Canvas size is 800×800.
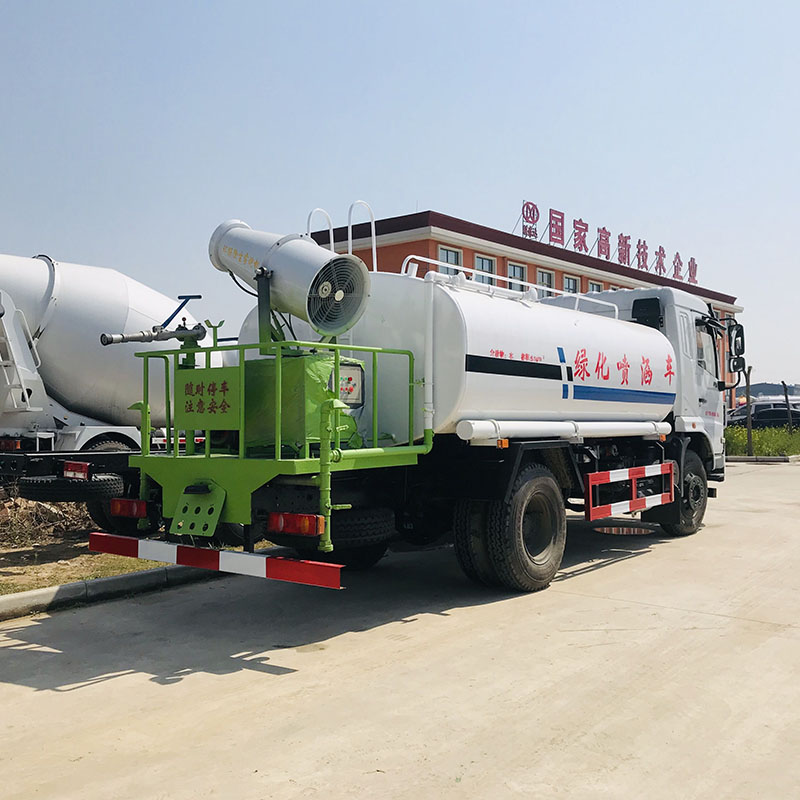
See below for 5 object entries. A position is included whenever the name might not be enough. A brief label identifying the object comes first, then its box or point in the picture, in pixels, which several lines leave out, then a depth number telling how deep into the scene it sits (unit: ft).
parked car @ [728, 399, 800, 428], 112.47
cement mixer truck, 29.68
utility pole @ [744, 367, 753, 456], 84.21
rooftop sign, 116.88
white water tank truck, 20.26
